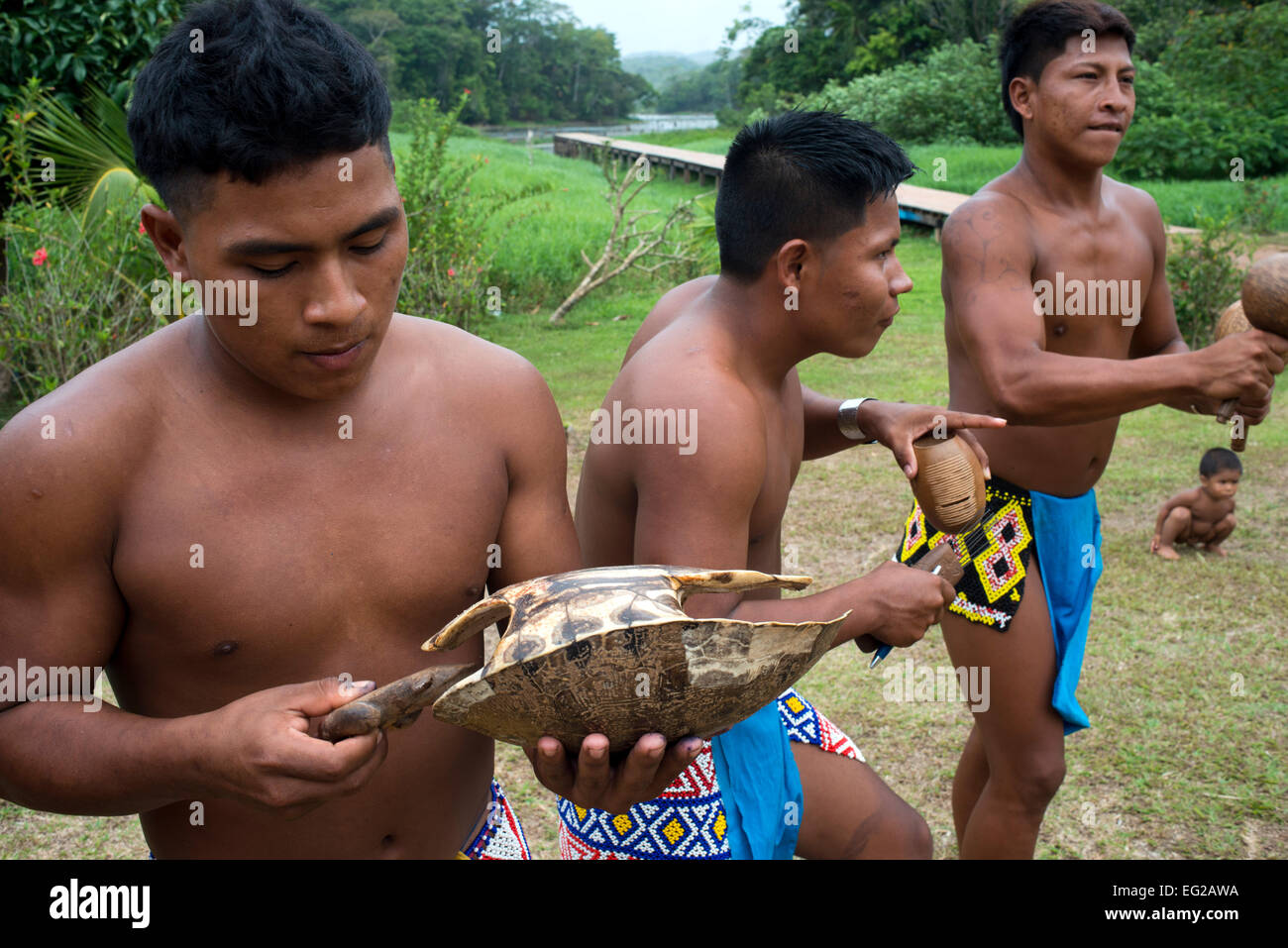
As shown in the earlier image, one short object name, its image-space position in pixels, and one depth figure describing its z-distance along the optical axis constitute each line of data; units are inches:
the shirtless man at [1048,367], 107.1
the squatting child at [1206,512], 211.0
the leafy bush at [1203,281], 343.0
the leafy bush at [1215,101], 752.3
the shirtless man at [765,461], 78.0
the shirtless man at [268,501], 56.6
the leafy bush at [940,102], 981.8
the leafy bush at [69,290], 238.8
